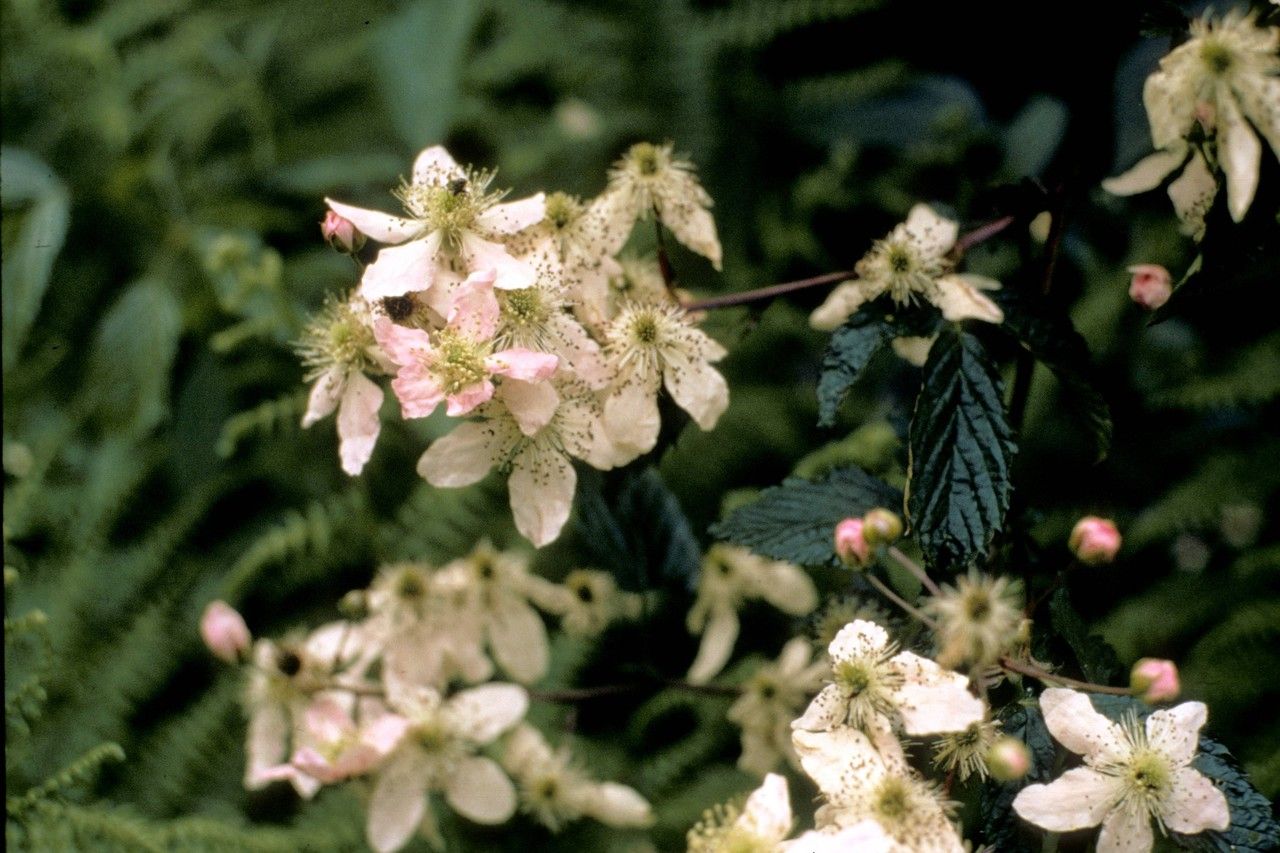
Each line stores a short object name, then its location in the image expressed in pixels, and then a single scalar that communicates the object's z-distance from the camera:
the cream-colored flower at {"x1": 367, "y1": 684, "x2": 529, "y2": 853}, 0.55
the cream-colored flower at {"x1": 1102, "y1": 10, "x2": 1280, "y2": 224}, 0.49
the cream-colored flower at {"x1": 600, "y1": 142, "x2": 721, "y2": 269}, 0.53
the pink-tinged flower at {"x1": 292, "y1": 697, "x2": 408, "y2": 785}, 0.53
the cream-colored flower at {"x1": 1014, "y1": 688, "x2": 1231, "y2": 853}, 0.48
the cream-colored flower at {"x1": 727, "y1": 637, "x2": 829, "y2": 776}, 0.56
